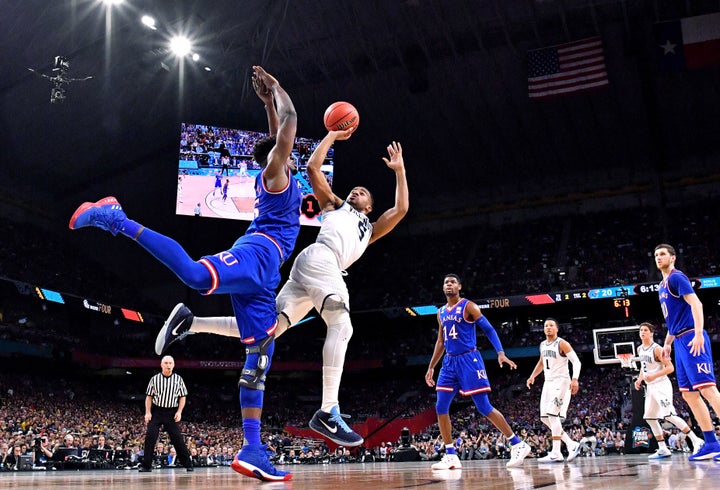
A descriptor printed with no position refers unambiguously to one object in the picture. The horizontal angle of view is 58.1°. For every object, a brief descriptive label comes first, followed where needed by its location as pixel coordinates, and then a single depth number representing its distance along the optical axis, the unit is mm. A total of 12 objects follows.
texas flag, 20125
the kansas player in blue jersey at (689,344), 6340
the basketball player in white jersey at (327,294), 4188
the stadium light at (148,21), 19217
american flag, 21406
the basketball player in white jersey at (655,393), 9195
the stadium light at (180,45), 20688
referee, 8992
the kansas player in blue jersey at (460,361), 7613
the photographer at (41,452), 15013
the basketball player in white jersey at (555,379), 9188
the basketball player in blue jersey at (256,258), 3922
